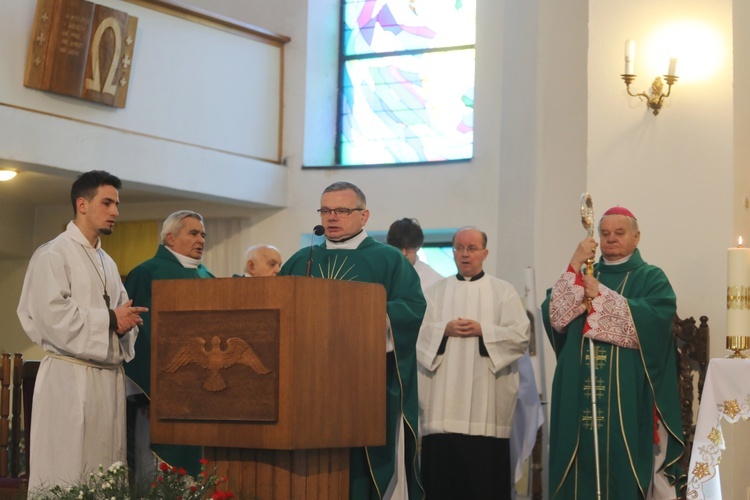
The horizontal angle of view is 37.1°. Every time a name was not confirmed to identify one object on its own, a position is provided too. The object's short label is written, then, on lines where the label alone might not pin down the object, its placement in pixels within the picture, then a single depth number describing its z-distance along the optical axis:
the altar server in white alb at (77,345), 5.18
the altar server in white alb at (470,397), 7.03
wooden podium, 4.18
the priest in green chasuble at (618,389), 6.28
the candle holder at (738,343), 5.66
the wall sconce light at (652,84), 7.44
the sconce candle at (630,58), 7.47
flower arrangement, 4.21
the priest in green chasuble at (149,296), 6.22
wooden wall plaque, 9.22
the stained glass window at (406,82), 11.34
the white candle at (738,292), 5.61
